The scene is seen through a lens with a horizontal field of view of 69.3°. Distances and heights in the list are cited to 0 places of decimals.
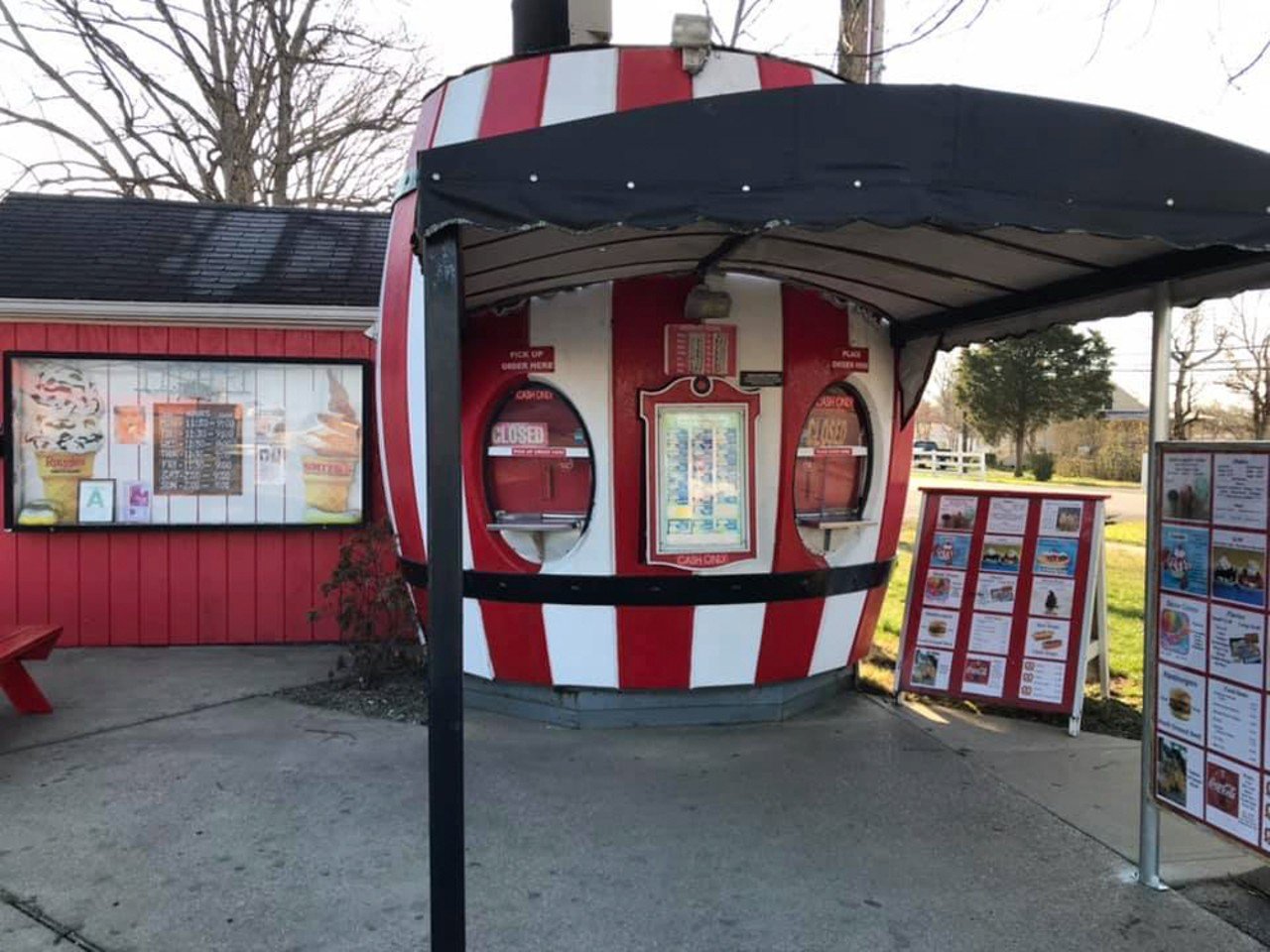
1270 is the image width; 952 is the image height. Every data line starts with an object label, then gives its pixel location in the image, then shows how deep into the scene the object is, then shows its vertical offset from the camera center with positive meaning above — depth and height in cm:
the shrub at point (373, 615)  590 -110
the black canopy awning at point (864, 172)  228 +72
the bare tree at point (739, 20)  1096 +522
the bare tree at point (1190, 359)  2309 +265
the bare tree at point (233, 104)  1447 +593
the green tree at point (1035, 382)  3041 +258
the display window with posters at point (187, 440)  677 +7
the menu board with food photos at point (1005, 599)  517 -83
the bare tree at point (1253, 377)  2216 +222
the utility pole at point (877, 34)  788 +369
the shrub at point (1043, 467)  3203 -32
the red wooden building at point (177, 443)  676 +4
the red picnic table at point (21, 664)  497 -121
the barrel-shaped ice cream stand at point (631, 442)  471 +6
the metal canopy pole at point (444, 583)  234 -34
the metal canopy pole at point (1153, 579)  338 -46
